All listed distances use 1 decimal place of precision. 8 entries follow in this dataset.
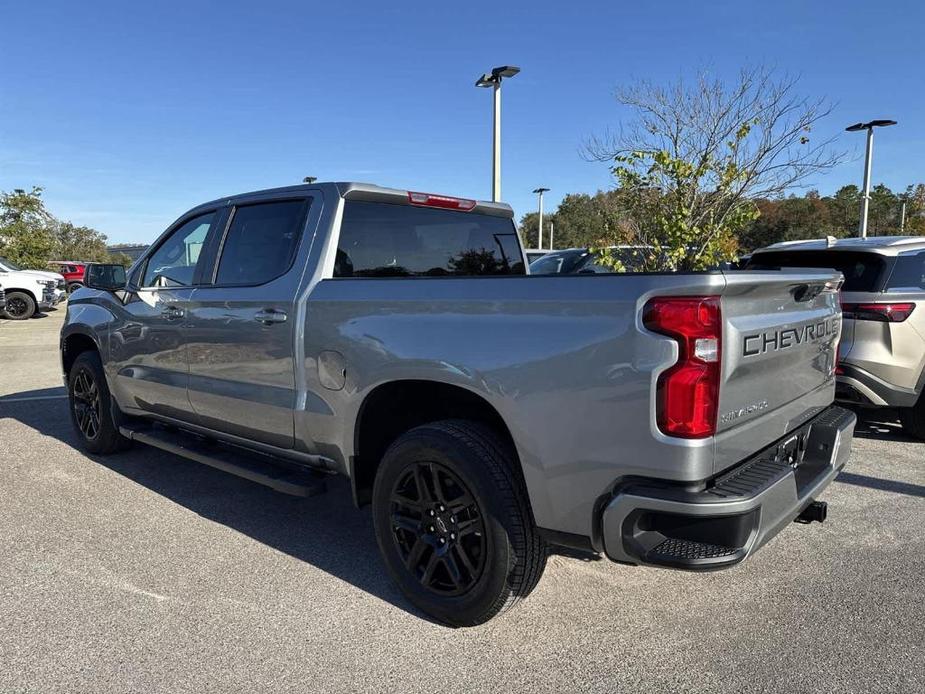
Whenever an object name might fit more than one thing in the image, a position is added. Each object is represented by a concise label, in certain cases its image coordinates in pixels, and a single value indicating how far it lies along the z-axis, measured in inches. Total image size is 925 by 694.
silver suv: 208.4
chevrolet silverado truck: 90.9
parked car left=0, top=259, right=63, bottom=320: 705.0
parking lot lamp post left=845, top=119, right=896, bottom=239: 789.9
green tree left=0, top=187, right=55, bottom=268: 969.5
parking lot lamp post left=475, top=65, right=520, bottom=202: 559.8
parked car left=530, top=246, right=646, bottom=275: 461.4
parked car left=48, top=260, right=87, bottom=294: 1127.0
